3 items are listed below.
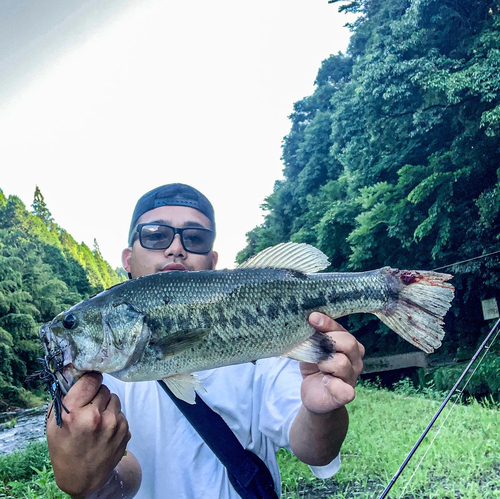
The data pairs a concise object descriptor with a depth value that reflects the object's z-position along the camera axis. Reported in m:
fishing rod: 0.81
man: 0.47
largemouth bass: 0.45
